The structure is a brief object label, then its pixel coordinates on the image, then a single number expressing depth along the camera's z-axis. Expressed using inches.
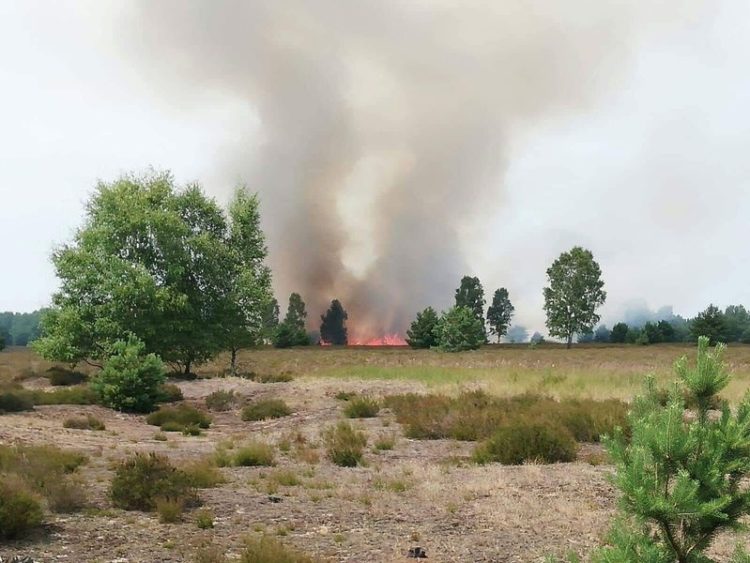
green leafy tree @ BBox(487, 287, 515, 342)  5068.9
